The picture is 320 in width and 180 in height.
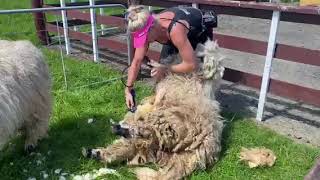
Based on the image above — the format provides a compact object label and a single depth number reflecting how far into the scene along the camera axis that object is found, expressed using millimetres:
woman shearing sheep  4215
